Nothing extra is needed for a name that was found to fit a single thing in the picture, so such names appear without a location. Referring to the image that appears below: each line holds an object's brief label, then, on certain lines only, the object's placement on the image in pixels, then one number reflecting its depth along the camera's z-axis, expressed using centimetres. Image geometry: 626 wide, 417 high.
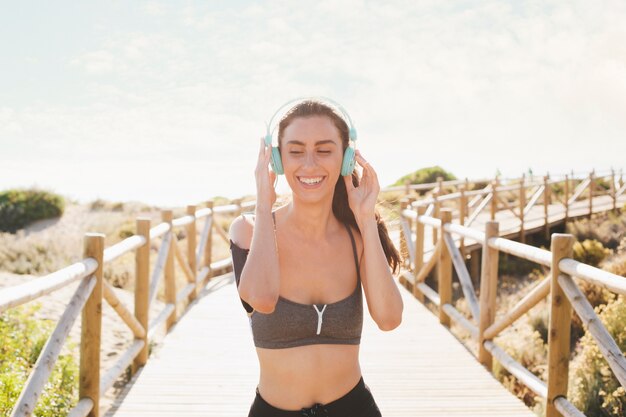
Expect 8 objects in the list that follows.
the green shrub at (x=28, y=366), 341
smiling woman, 193
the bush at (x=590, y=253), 1227
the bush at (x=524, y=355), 532
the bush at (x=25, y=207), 2270
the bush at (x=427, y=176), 3550
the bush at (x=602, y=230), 1565
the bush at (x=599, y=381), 462
